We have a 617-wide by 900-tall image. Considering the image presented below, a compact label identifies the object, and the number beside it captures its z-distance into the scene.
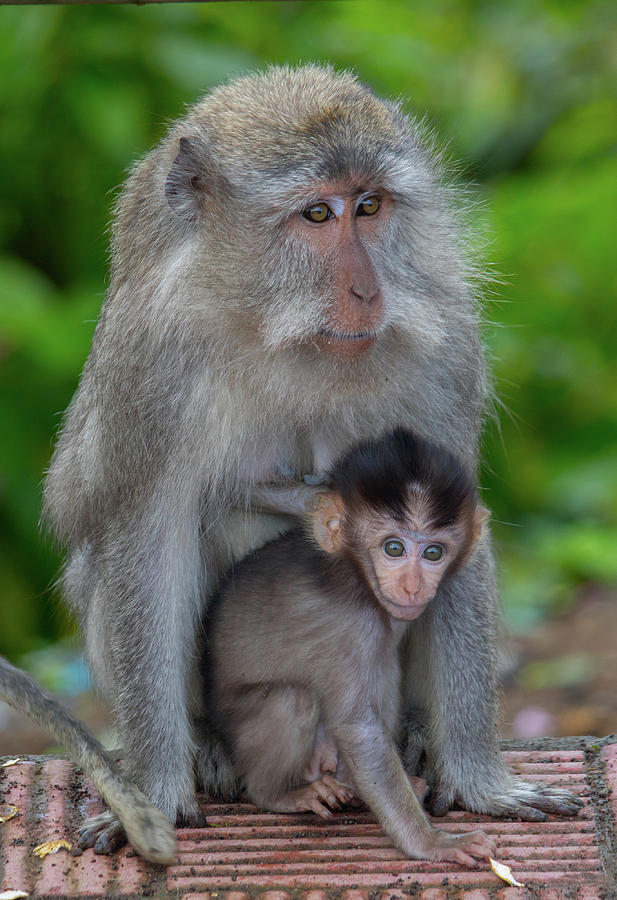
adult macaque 7.54
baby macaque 7.30
